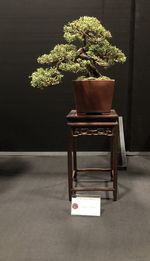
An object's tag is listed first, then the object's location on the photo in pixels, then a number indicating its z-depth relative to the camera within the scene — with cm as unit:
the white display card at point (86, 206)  161
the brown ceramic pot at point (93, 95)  168
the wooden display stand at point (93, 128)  171
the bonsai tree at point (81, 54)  168
